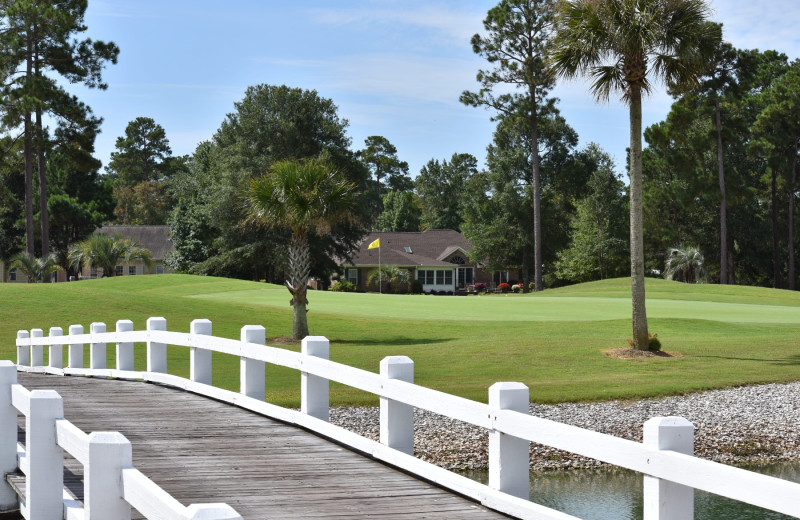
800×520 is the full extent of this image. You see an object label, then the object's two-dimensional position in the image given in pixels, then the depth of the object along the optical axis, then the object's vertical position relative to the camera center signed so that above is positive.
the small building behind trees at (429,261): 91.07 -0.01
